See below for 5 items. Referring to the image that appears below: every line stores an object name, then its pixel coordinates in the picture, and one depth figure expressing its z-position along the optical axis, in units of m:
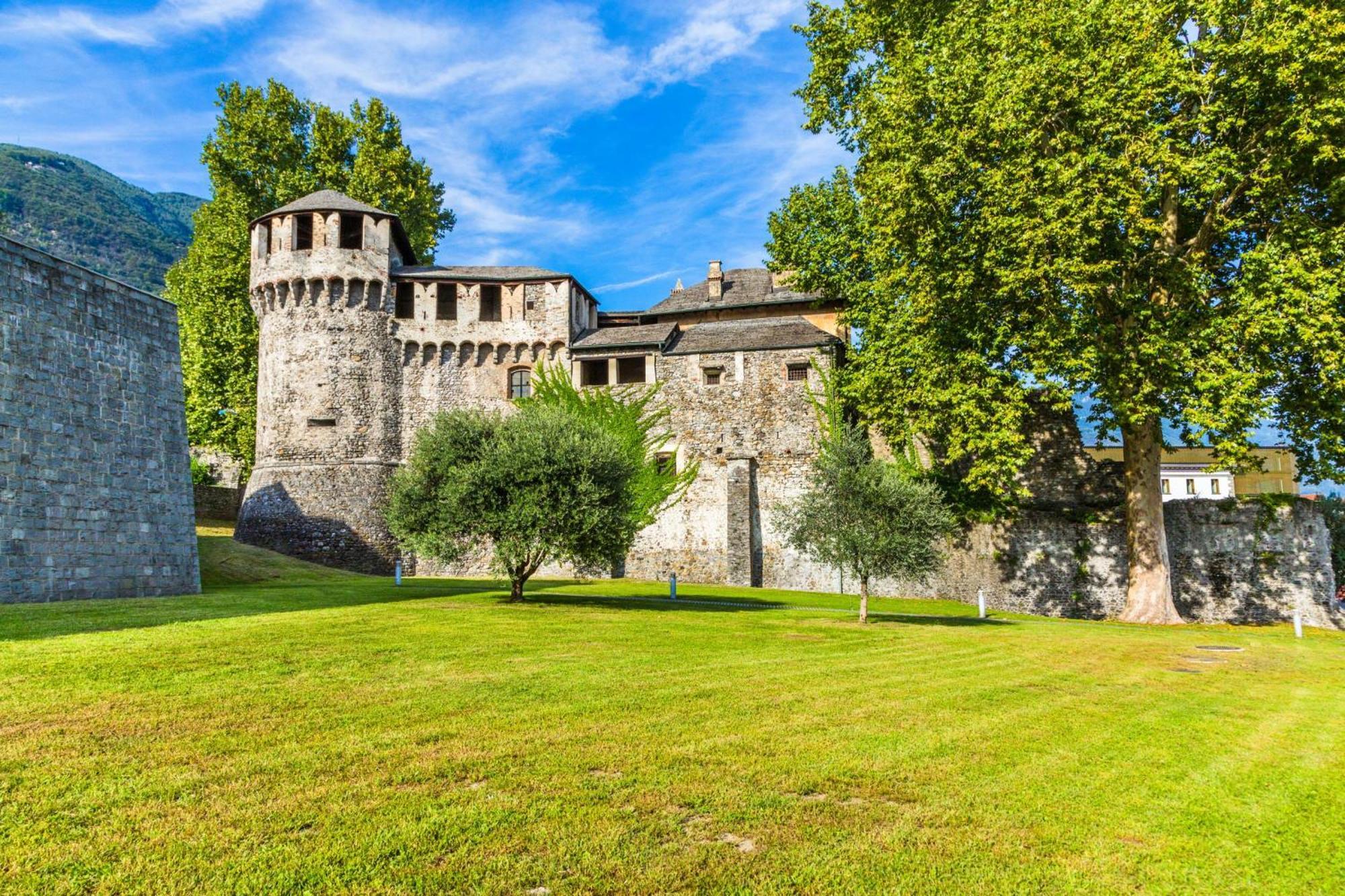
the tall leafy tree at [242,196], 37.34
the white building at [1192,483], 66.94
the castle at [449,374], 33.62
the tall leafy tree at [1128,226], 19.62
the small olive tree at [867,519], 19.92
